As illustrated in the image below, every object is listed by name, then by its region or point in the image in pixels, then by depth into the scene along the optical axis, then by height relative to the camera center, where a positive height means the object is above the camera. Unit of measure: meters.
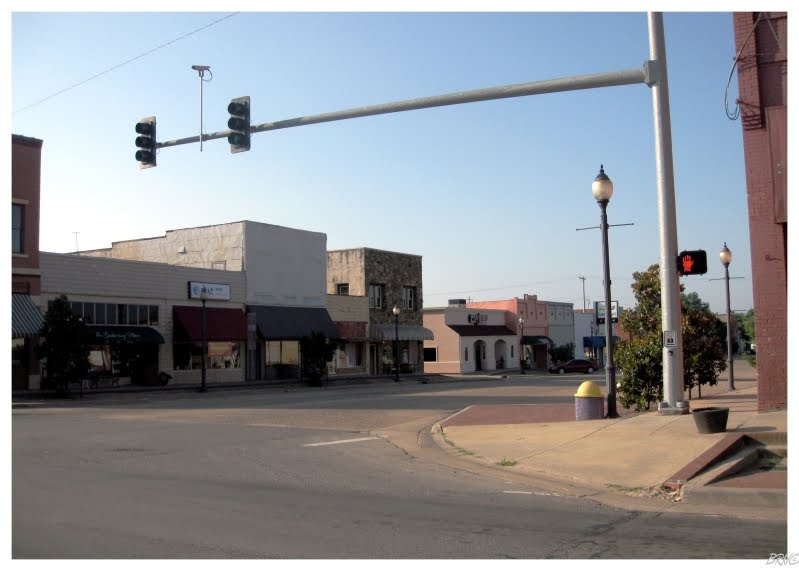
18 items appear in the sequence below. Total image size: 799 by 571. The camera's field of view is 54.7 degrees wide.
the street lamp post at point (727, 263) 25.45 +2.65
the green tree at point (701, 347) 20.42 -0.10
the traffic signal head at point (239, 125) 15.01 +4.45
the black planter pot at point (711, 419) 12.34 -1.22
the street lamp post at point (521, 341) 65.62 +0.58
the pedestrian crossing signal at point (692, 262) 14.14 +1.49
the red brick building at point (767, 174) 14.22 +3.08
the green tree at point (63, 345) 29.77 +0.52
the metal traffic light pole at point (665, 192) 14.34 +2.88
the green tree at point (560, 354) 77.81 -0.75
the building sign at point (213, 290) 40.38 +3.45
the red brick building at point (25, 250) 31.73 +4.55
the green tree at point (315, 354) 43.41 -0.08
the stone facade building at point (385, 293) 54.66 +4.23
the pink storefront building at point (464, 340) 64.94 +0.72
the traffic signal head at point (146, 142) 15.83 +4.39
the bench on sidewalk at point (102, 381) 34.71 -1.05
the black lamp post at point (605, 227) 16.47 +2.55
